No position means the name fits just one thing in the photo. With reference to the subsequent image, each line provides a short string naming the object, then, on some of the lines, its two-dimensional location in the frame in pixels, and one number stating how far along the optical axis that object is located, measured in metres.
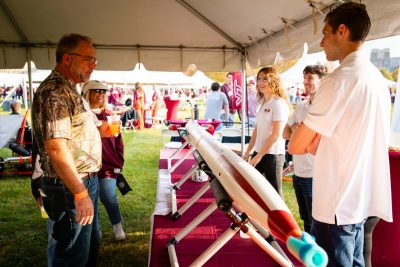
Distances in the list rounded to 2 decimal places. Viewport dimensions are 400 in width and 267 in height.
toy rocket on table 0.93
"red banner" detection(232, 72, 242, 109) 7.88
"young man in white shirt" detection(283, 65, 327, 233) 2.52
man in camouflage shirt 1.62
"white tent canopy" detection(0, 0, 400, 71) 4.32
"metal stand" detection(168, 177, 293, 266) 1.65
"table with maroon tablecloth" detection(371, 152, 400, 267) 2.26
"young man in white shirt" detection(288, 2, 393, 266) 1.34
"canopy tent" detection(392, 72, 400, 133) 3.21
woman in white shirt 3.05
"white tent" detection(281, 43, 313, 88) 9.34
